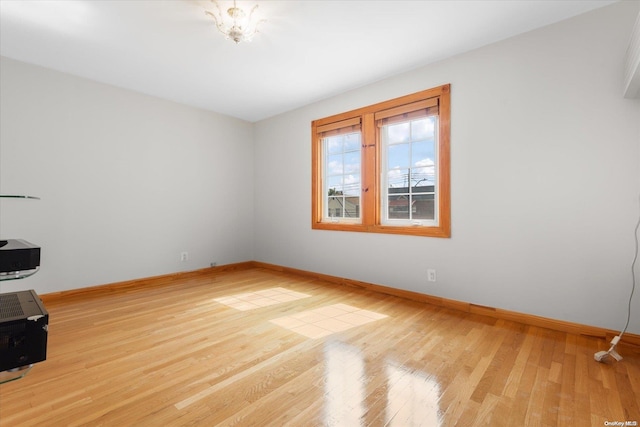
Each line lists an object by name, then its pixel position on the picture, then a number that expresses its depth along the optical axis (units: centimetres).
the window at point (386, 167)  320
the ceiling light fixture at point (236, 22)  234
